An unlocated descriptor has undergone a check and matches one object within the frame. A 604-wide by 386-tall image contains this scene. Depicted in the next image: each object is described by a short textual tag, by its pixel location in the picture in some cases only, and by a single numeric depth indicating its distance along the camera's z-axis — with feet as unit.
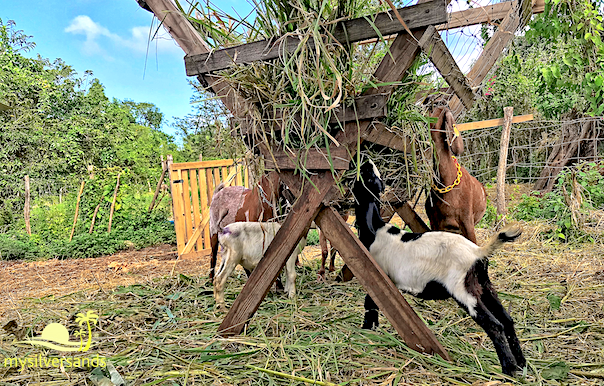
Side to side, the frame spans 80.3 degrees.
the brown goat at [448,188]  9.77
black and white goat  6.09
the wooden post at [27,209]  32.89
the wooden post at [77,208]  29.72
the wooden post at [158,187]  30.48
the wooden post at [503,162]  24.41
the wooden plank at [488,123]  21.10
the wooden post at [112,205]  30.09
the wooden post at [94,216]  29.86
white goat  10.03
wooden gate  24.88
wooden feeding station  5.90
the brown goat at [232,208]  12.72
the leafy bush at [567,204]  18.48
